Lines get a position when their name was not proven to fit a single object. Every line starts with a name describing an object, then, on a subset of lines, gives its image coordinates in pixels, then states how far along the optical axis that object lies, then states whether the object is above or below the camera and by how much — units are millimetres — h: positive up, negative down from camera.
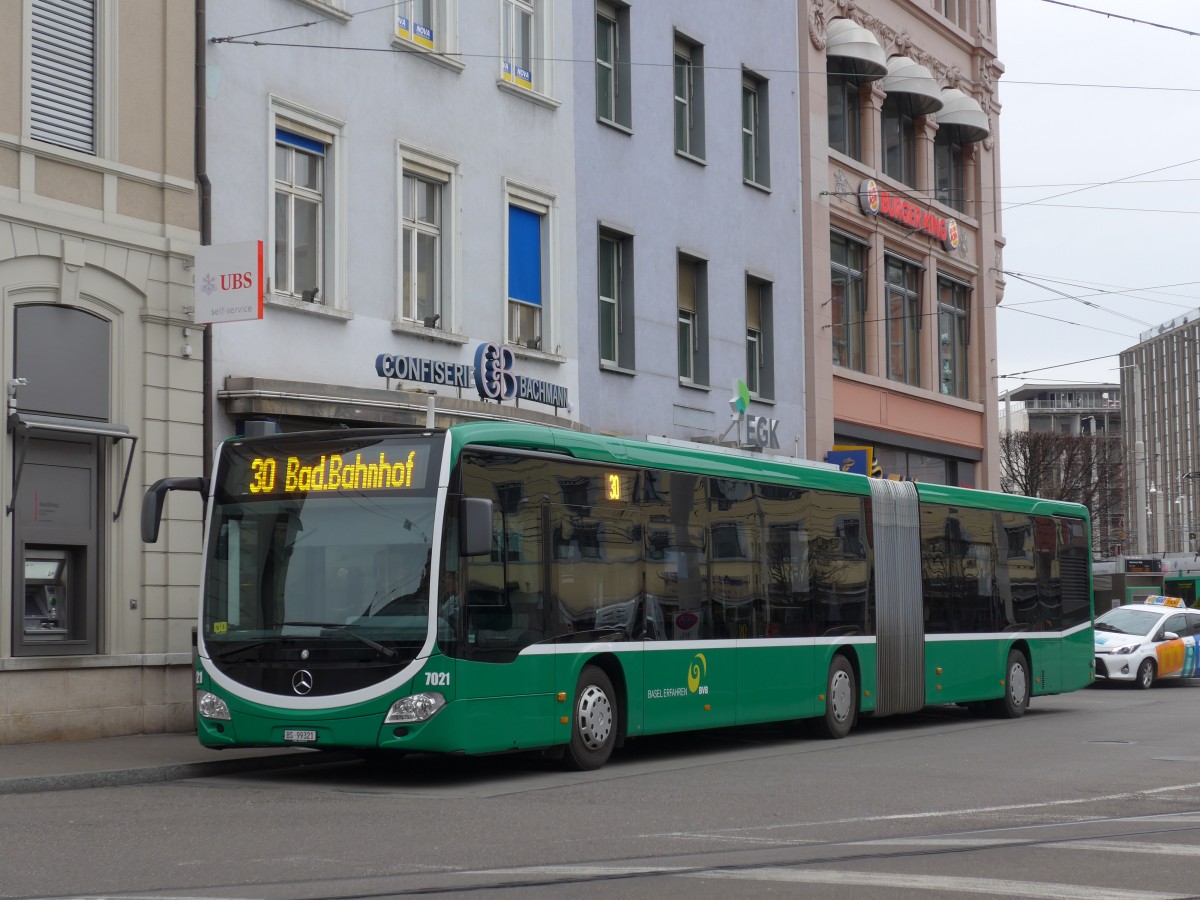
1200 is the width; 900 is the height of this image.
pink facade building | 33750 +6836
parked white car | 31641 -1327
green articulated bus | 13859 -164
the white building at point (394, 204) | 20188 +4585
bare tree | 88312 +4850
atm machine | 17719 -166
